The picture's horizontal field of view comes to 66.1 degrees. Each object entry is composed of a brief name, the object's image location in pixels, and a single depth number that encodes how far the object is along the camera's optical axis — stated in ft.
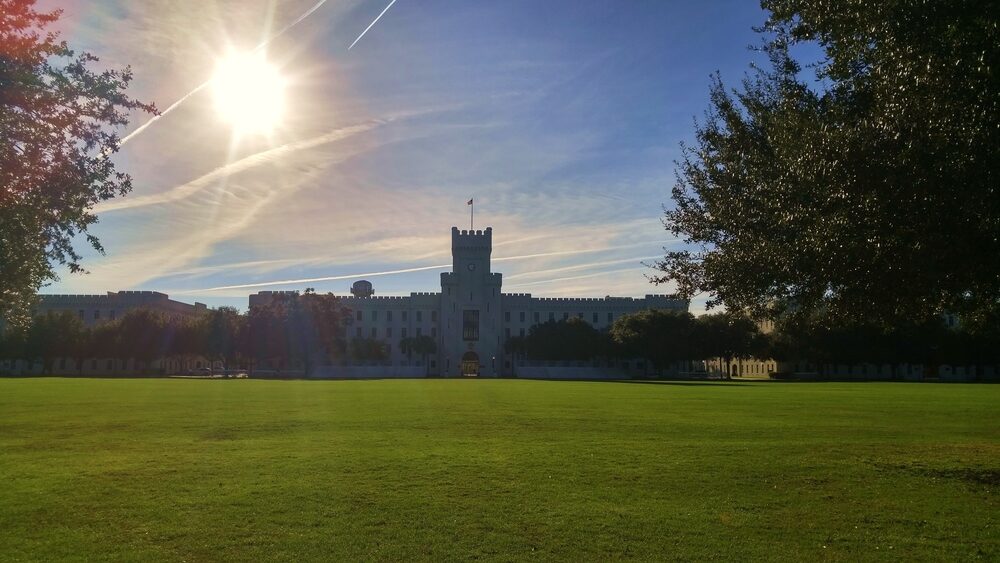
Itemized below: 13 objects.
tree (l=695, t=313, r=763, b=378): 343.05
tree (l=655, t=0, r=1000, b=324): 34.58
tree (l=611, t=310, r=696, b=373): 346.95
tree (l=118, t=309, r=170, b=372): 336.90
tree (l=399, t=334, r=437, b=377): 436.35
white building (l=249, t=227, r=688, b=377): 444.55
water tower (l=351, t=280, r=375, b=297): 458.09
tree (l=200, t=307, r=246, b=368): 326.85
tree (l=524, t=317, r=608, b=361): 393.09
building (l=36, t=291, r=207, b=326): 435.12
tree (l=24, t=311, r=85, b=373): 335.88
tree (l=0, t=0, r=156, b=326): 42.91
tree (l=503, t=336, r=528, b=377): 431.02
